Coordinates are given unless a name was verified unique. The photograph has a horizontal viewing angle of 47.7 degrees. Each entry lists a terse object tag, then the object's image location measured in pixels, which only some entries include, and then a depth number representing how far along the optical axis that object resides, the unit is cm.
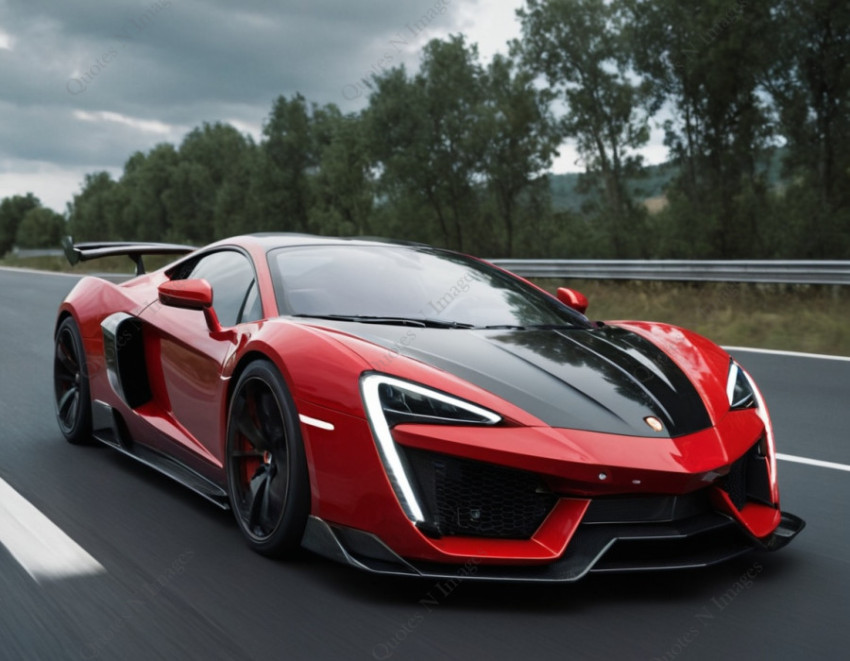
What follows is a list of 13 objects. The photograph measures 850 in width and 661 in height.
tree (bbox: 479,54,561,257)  4412
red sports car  273
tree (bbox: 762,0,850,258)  2678
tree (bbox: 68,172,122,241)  10350
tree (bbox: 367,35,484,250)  4341
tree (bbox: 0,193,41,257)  15350
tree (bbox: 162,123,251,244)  8144
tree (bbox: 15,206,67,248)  13862
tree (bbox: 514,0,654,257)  4156
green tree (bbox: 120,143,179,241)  8500
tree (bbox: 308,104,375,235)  6188
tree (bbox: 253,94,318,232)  6328
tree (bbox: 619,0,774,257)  3008
